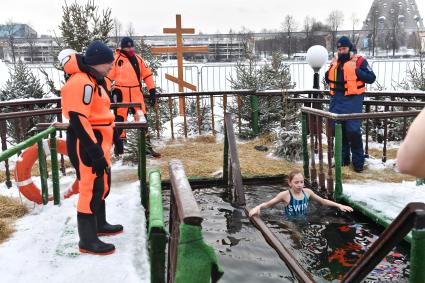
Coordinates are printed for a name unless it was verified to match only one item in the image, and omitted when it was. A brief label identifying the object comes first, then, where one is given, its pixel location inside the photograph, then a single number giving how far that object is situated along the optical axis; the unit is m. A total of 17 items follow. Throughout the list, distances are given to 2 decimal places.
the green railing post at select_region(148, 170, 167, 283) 1.64
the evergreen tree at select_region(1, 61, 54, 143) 11.07
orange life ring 4.86
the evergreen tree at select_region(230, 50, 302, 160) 8.00
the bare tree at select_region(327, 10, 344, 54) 55.99
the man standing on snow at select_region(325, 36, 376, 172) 6.75
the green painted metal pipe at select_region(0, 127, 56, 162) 3.60
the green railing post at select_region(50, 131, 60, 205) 4.88
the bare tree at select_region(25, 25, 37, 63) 52.76
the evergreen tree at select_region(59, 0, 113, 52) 8.90
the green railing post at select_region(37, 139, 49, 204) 4.80
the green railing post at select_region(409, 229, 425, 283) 2.03
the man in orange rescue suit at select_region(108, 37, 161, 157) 7.55
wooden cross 12.86
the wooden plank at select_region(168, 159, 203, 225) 1.61
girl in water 5.18
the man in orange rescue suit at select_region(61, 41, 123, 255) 3.53
